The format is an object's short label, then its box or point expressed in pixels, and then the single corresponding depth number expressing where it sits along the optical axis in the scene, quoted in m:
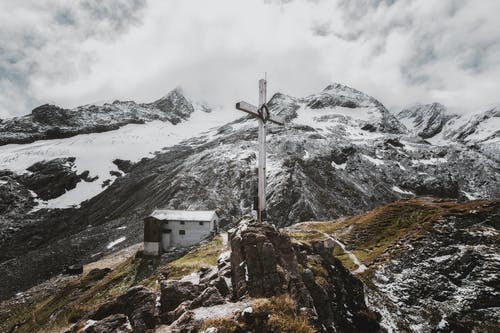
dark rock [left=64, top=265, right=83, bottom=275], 88.06
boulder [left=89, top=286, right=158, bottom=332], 15.25
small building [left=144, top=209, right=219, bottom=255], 74.06
